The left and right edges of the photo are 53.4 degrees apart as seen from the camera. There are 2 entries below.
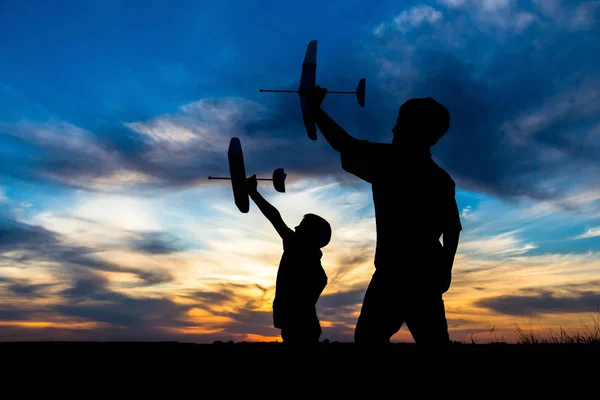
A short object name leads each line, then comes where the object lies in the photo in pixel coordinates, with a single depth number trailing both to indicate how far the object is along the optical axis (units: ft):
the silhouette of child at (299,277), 20.92
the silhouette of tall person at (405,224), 13.61
